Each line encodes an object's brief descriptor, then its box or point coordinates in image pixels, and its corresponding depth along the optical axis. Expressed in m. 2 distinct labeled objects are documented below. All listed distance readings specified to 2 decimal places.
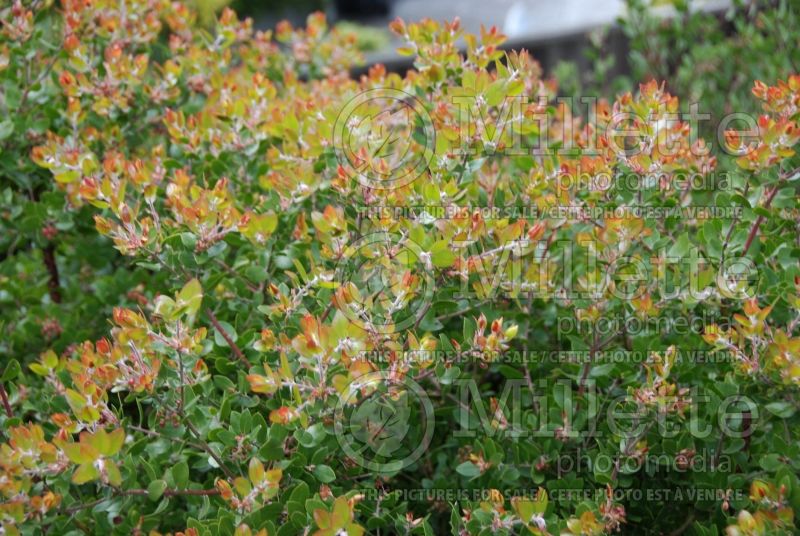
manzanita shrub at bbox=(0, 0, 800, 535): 0.89
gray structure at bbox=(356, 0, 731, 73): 2.61
